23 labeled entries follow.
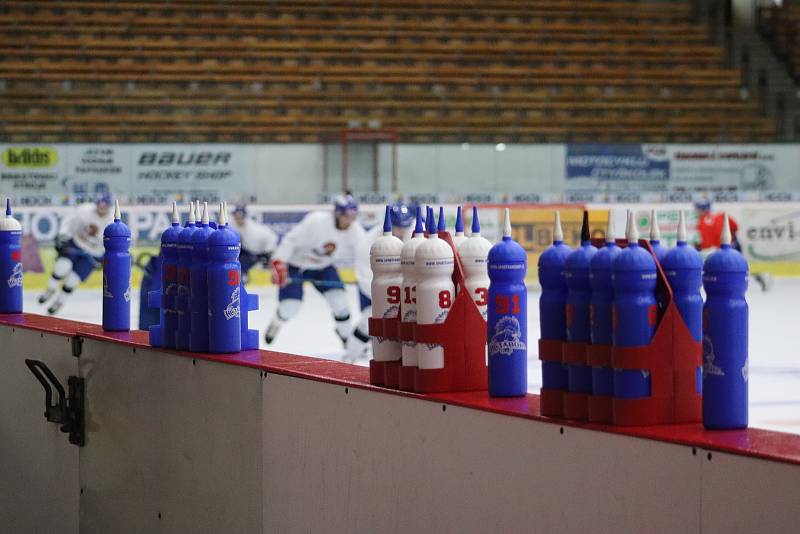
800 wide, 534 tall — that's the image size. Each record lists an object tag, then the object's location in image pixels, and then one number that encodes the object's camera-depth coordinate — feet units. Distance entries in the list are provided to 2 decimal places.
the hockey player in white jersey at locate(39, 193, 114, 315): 94.94
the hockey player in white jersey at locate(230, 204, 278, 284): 87.05
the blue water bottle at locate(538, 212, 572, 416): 17.71
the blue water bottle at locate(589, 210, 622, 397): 16.60
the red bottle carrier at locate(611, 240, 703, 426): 16.19
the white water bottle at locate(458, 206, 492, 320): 20.04
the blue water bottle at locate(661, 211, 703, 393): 16.76
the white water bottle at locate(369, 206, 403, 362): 20.88
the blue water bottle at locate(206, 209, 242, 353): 24.71
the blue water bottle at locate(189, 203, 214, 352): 25.21
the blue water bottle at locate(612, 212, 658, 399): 16.31
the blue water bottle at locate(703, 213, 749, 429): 15.83
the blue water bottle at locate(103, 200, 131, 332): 30.78
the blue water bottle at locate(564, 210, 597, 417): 17.06
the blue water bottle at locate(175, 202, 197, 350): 25.71
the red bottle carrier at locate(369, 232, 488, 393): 19.60
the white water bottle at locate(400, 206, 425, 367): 20.02
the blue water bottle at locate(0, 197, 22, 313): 35.94
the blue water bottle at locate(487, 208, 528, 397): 18.99
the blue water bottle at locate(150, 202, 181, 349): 26.27
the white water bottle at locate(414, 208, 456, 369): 19.65
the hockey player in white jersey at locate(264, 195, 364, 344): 73.41
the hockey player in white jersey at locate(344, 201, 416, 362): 66.33
